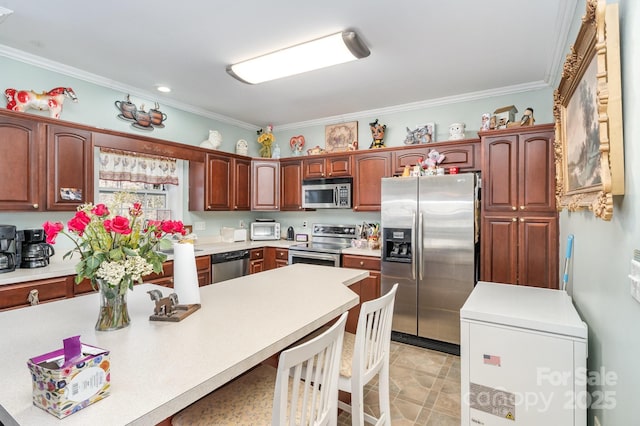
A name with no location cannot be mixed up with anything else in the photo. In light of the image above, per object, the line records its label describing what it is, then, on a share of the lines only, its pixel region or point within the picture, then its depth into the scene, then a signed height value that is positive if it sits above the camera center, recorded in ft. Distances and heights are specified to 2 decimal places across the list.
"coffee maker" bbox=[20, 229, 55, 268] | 8.48 -0.94
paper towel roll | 4.92 -0.94
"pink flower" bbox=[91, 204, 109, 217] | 4.14 +0.05
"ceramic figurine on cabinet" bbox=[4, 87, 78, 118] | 8.59 +3.16
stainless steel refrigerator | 10.31 -1.22
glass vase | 4.23 -1.24
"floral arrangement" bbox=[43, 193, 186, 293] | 4.00 -0.40
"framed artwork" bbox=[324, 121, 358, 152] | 14.60 +3.58
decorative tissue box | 2.57 -1.38
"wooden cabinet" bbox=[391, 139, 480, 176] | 11.22 +2.14
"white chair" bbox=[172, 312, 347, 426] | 3.14 -2.39
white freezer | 4.85 -2.42
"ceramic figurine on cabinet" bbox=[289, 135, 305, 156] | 15.78 +3.43
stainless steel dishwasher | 12.33 -2.04
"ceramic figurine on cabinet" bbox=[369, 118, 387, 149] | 13.46 +3.34
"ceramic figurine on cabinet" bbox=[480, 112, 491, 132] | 10.66 +3.03
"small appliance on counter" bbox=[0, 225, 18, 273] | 7.91 -0.85
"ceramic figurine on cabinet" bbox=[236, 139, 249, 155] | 15.20 +3.14
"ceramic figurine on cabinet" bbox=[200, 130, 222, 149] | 13.71 +3.15
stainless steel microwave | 13.70 +0.89
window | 11.12 +1.28
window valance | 11.02 +1.72
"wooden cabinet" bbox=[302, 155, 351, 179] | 13.84 +2.08
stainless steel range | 12.84 -1.43
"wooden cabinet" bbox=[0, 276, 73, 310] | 7.44 -1.88
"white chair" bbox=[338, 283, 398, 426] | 4.75 -2.41
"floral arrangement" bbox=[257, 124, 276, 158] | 15.88 +3.59
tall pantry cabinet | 9.50 +0.15
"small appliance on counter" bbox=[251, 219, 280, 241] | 15.64 -0.84
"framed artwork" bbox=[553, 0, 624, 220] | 3.55 +1.34
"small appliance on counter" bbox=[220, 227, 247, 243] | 14.80 -0.95
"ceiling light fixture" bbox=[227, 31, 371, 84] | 7.98 +4.22
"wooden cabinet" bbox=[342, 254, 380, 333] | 12.03 -2.30
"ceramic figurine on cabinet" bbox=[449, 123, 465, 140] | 11.59 +2.94
